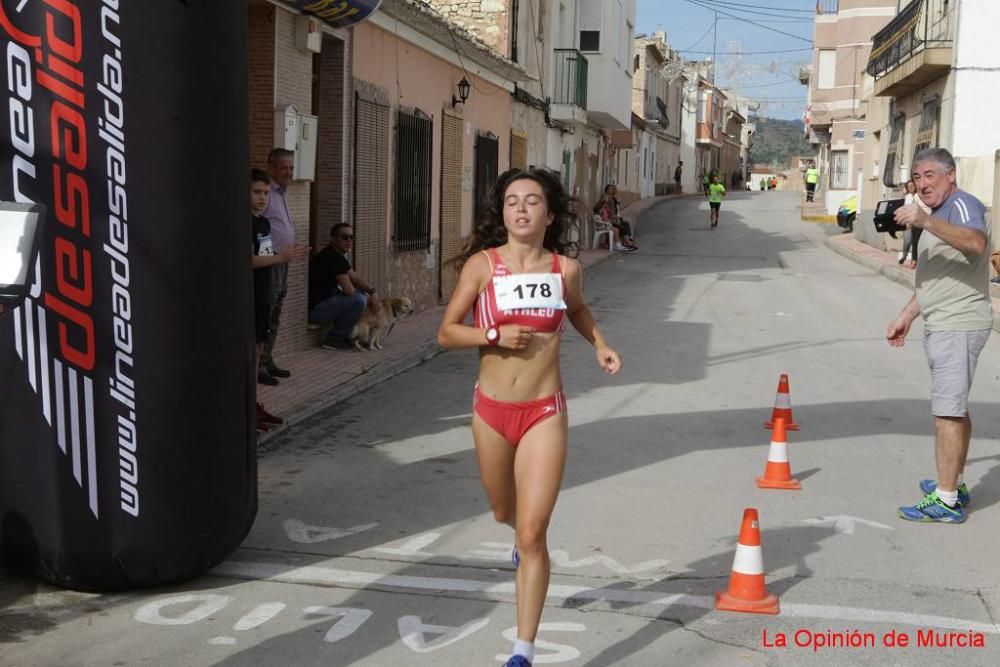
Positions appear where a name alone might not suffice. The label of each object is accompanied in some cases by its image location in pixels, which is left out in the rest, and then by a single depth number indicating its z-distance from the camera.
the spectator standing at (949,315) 6.56
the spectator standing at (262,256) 8.08
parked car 40.50
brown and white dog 12.86
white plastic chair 32.22
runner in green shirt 40.97
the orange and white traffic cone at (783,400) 8.44
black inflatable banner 4.80
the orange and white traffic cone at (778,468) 7.45
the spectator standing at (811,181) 58.69
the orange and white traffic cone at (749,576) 5.09
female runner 4.33
